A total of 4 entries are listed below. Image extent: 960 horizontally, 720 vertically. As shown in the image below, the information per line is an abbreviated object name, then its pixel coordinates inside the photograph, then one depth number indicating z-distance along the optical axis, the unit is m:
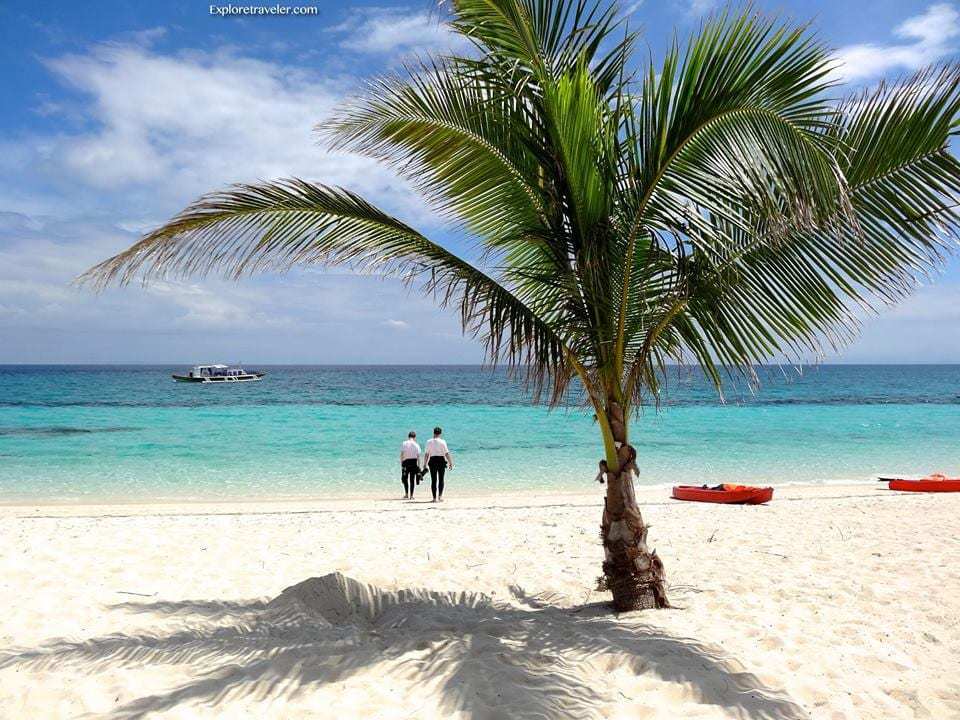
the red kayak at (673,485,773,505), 12.34
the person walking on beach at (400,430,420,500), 13.51
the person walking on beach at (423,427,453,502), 13.20
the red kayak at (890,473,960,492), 13.58
